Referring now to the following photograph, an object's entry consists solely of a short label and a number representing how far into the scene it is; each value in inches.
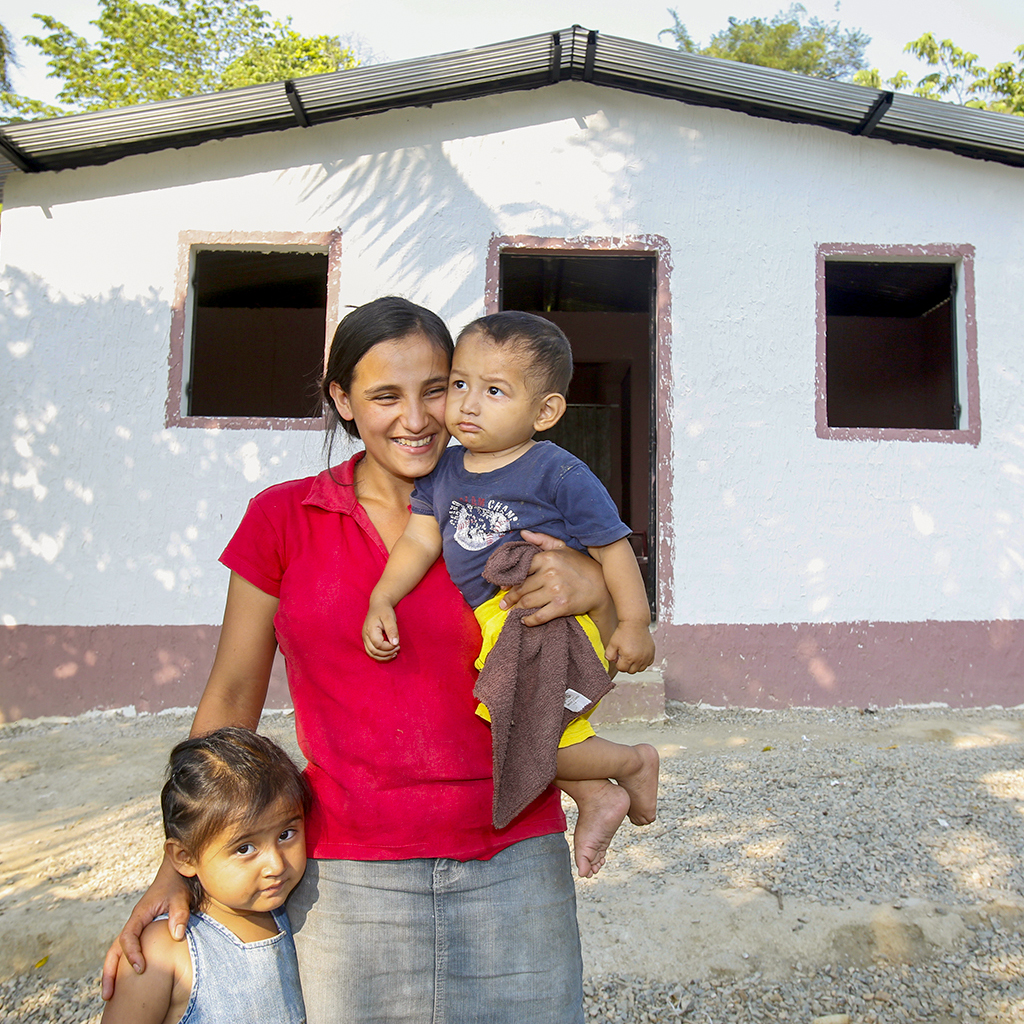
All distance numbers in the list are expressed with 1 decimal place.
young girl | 52.5
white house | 211.6
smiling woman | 51.3
